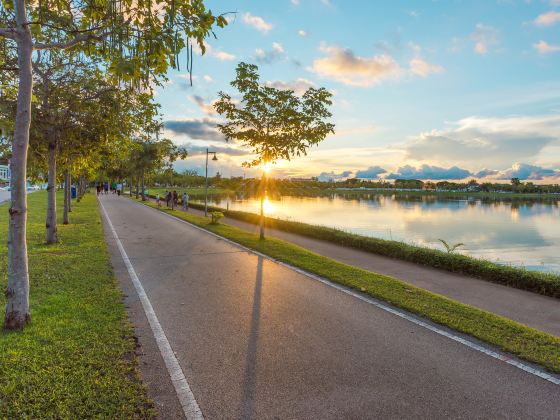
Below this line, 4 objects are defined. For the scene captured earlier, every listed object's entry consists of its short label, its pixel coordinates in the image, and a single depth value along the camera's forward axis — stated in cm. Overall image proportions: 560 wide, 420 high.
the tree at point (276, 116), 1502
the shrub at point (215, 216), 2152
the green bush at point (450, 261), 908
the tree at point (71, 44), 474
